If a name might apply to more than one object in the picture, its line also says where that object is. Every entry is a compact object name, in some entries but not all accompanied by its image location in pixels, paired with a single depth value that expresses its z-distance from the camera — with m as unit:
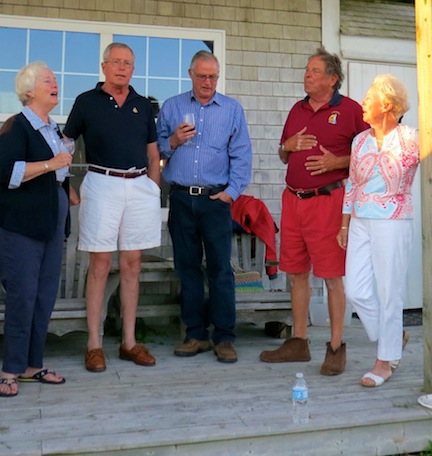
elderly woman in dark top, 2.68
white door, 5.08
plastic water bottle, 2.45
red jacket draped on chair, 4.55
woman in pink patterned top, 2.85
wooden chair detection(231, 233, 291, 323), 3.92
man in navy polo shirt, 3.16
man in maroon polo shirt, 3.19
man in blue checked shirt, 3.41
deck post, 2.72
